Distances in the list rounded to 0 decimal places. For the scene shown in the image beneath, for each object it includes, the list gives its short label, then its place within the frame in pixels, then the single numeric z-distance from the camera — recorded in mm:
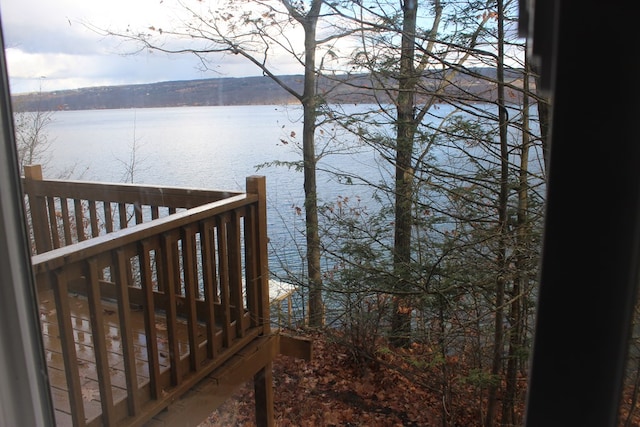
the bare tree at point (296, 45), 2266
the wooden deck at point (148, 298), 1257
